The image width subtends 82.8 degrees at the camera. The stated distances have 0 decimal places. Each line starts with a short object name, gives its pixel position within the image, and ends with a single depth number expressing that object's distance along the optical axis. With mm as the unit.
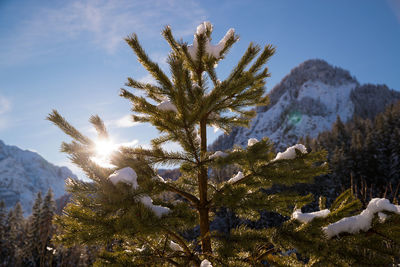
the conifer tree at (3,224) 25059
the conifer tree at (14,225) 26470
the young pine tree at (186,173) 1802
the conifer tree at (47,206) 21853
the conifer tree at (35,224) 21752
